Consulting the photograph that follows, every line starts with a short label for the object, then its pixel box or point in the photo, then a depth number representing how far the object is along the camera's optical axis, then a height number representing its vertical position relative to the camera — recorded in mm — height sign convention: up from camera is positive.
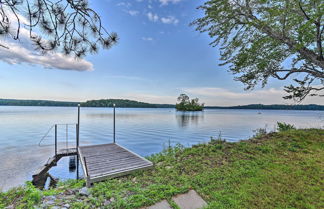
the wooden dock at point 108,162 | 4075 -2092
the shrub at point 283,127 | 9216 -1381
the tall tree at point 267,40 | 5035 +2643
